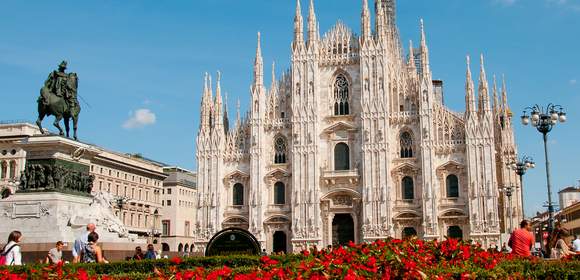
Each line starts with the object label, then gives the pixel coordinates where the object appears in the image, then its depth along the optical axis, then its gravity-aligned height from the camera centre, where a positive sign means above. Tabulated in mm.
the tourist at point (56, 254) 15031 -347
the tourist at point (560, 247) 17094 -371
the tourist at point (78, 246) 15195 -167
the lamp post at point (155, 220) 70500 +2056
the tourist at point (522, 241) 15375 -159
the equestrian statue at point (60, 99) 20109 +4411
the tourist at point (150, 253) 20219 -462
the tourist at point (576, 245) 19931 -352
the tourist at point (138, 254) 18319 -447
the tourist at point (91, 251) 14068 -274
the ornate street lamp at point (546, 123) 25812 +4478
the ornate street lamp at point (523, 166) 34375 +3620
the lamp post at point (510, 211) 47759 +1710
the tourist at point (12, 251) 14094 -251
